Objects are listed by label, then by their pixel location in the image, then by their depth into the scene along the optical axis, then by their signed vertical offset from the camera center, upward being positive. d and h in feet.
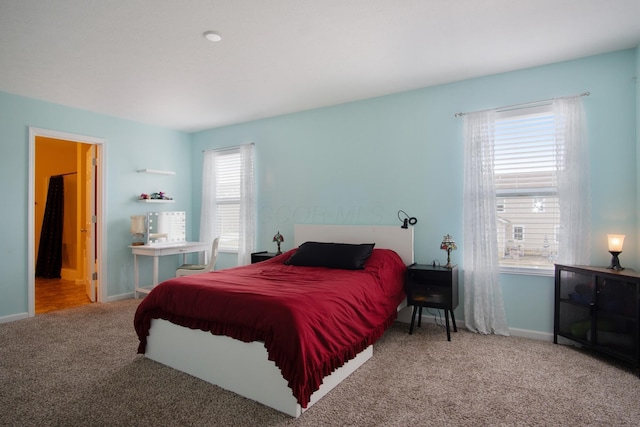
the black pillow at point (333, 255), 11.64 -1.46
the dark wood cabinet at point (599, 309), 8.69 -2.47
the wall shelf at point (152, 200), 17.28 +0.50
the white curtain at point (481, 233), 11.44 -0.64
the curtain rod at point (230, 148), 17.47 +3.17
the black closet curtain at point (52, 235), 21.74 -1.55
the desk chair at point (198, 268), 15.37 -2.51
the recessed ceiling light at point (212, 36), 9.07 +4.49
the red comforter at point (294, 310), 6.84 -2.24
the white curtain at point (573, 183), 10.34 +0.92
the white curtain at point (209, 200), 18.48 +0.57
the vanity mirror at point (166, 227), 16.89 -0.83
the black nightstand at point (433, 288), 11.03 -2.36
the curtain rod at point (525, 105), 10.92 +3.44
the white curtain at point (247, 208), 17.01 +0.16
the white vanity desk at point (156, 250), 15.60 -1.79
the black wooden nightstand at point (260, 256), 15.41 -1.93
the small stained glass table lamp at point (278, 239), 15.67 -1.19
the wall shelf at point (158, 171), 17.12 +1.90
